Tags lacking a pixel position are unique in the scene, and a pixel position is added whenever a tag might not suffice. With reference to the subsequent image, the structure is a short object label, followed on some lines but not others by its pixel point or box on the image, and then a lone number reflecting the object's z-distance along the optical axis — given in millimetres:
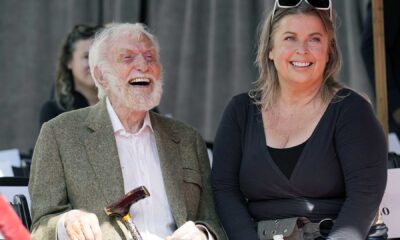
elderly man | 7239
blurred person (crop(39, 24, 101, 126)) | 11128
